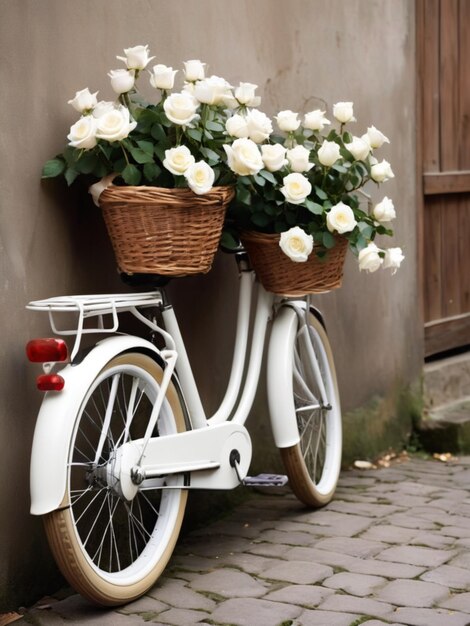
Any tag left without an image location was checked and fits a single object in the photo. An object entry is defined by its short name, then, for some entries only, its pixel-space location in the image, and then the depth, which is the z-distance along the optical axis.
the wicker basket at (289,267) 4.12
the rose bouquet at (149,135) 3.46
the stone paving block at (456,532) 4.25
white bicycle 3.22
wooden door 6.31
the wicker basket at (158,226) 3.49
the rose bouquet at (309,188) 3.84
